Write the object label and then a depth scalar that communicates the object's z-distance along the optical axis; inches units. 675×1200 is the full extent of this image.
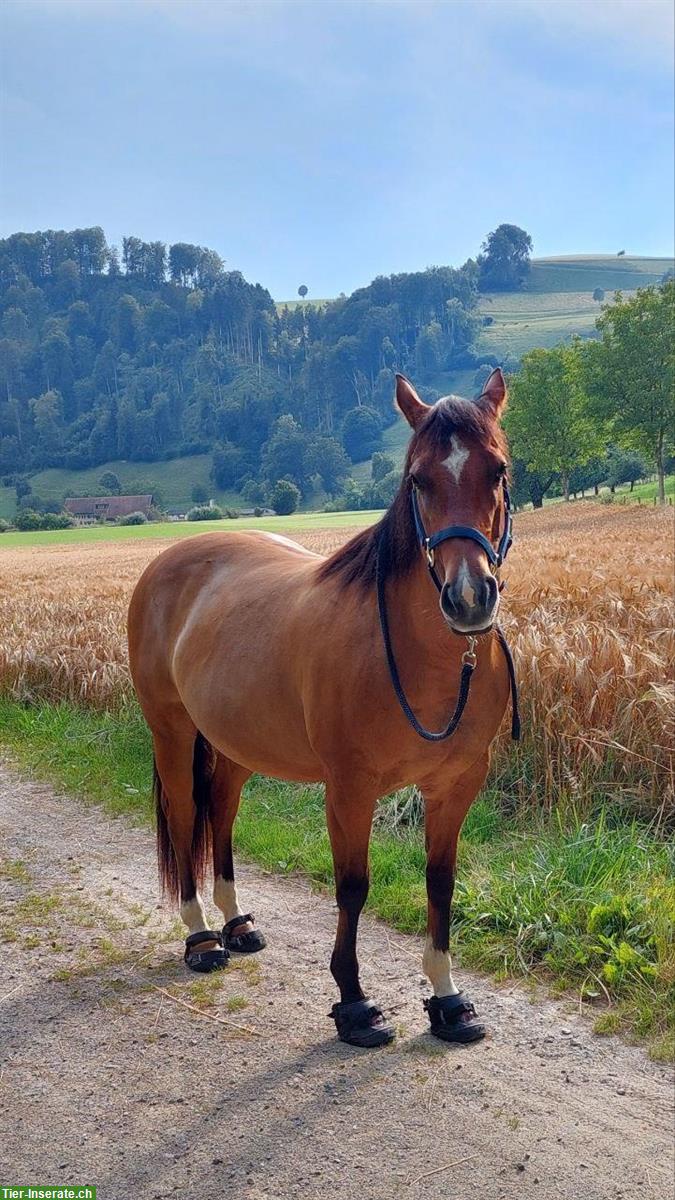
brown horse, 109.0
